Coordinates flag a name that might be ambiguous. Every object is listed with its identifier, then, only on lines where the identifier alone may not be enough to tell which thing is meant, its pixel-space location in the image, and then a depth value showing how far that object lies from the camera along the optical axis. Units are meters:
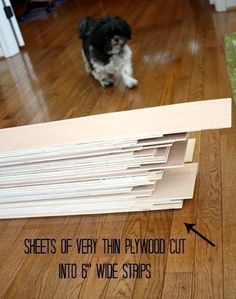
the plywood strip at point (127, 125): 1.59
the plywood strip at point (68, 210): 1.68
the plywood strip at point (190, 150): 1.92
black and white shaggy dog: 2.70
